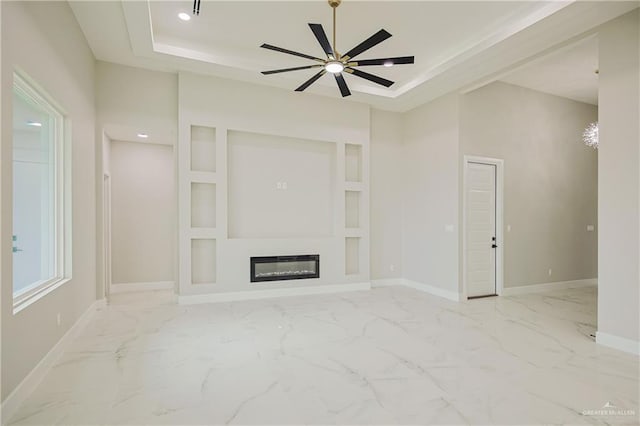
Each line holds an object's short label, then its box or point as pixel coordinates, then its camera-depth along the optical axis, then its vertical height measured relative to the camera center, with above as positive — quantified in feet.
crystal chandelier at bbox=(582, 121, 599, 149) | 17.69 +4.57
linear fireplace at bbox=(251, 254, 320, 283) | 18.42 -3.31
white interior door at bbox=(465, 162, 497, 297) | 18.66 -1.05
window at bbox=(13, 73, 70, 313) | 8.84 +0.43
